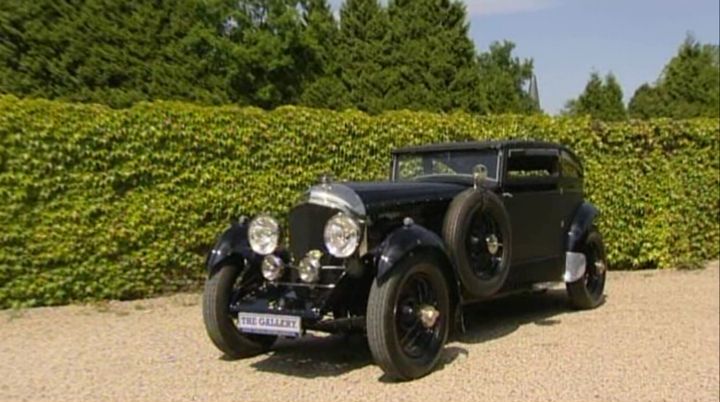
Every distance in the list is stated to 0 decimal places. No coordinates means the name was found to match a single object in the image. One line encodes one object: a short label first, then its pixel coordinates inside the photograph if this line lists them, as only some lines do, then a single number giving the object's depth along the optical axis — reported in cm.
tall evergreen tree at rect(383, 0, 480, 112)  1830
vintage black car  486
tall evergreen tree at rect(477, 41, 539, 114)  2063
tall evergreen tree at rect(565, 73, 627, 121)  2869
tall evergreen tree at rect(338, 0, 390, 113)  1903
